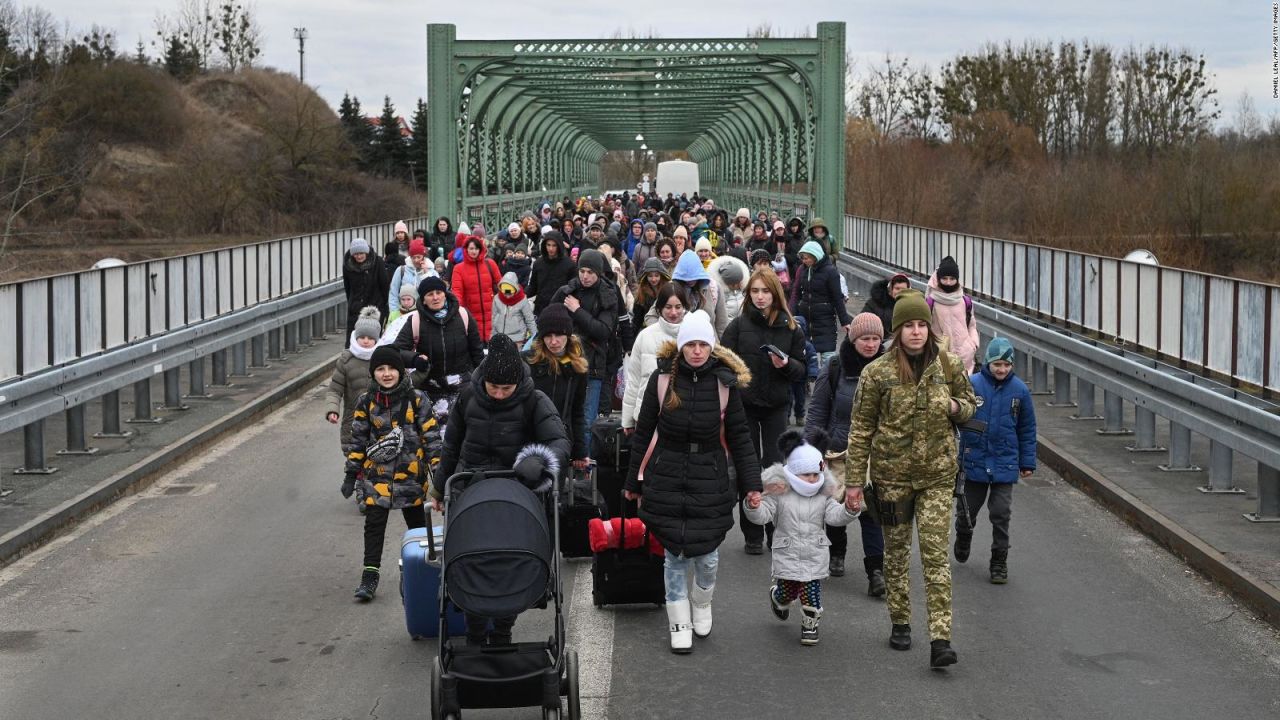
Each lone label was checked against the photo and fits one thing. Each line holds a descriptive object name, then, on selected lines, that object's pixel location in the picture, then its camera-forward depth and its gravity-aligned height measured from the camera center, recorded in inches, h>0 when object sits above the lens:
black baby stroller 247.6 -50.2
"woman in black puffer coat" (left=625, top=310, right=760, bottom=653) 315.3 -39.9
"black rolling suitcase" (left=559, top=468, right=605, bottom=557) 385.7 -60.9
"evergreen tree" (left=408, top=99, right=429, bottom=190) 3969.0 +226.6
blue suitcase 314.3 -64.3
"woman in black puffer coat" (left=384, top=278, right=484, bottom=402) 465.4 -26.8
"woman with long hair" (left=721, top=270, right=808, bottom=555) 409.4 -27.8
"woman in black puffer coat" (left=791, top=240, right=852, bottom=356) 615.5 -18.2
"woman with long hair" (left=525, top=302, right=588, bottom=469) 391.9 -28.2
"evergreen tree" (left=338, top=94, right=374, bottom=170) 3729.8 +254.9
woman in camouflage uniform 303.6 -34.8
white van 3297.2 +125.0
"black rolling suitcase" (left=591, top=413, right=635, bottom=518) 388.2 -49.4
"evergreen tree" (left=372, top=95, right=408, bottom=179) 3833.7 +214.6
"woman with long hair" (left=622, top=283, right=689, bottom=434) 385.4 -23.9
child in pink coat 473.7 -18.9
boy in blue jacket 382.9 -43.9
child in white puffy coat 324.8 -52.4
